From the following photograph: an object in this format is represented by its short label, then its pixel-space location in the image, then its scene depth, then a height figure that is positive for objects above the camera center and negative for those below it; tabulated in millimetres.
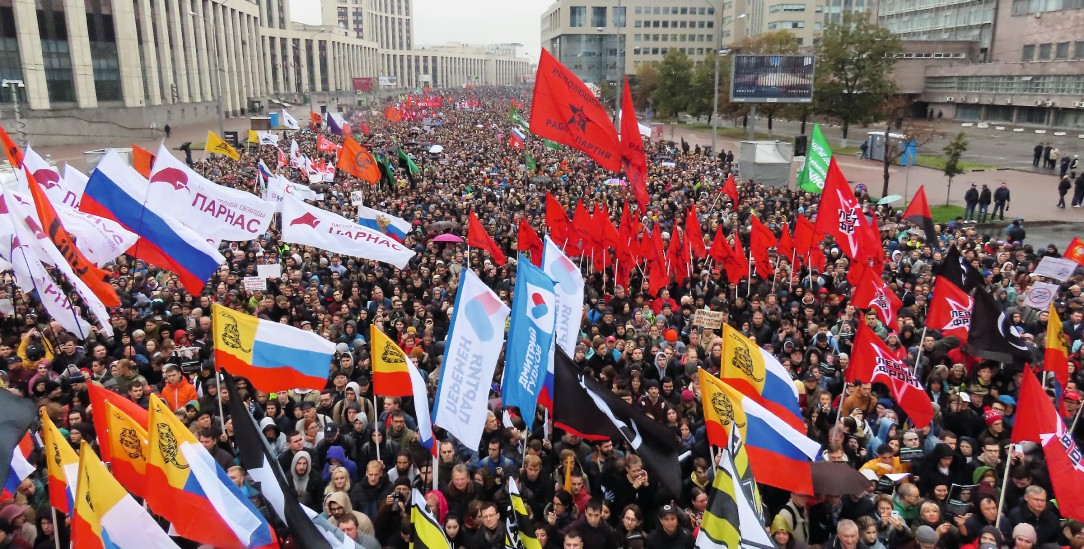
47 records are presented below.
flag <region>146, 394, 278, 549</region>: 4984 -2506
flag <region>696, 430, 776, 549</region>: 4625 -2443
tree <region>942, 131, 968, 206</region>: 23902 -2000
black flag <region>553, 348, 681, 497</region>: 6164 -2555
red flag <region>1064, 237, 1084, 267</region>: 12148 -2477
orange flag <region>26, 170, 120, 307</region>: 9297 -1863
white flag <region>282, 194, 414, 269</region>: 11594 -2135
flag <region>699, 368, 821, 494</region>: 5785 -2535
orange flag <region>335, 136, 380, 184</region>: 21500 -2056
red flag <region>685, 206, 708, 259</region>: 13422 -2523
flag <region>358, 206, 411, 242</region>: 14523 -2469
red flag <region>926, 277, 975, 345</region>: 8938 -2439
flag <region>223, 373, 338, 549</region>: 5016 -2496
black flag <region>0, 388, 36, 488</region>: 4863 -2057
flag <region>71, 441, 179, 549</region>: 4695 -2473
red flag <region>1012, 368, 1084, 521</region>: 5676 -2515
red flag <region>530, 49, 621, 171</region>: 10391 -401
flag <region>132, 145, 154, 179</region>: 17044 -1596
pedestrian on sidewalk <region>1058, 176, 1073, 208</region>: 23355 -2961
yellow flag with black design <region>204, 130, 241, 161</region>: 24109 -1876
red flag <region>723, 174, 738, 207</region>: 19859 -2544
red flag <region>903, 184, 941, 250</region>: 14414 -2337
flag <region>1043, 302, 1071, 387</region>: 7855 -2570
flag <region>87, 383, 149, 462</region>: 5887 -2338
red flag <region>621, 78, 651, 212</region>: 11525 -921
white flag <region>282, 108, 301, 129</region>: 35694 -1606
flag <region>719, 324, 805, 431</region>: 6680 -2393
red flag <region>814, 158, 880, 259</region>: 11922 -1936
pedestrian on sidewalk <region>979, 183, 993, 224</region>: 21672 -3065
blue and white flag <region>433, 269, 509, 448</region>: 6367 -2169
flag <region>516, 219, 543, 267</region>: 13758 -2645
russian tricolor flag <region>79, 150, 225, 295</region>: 9711 -1766
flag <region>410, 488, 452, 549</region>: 5086 -2765
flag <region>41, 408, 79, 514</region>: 5340 -2515
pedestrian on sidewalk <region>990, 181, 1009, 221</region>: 21344 -2945
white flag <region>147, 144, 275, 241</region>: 11047 -1636
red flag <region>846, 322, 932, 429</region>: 7402 -2621
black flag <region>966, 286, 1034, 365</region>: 8383 -2585
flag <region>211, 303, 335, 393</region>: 7043 -2337
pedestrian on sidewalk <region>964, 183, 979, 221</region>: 21453 -3004
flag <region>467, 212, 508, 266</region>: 13164 -2457
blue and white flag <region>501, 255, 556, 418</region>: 6406 -2099
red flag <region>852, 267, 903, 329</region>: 10016 -2606
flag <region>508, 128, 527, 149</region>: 31391 -2039
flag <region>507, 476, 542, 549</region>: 5441 -2913
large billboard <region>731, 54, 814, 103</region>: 34094 +225
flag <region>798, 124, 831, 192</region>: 17922 -1755
